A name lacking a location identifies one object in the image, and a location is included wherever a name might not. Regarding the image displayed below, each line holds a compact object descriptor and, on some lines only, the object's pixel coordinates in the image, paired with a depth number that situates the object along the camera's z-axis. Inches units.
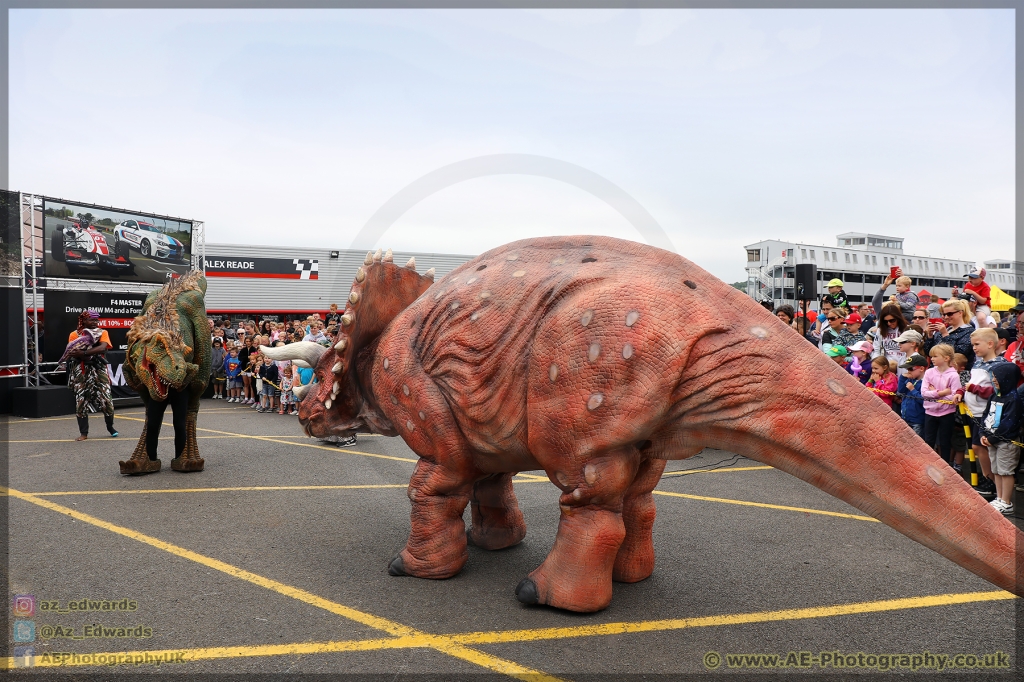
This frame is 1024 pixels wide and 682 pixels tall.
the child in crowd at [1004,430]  212.4
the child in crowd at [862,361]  294.7
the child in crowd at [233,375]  543.5
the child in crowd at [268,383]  489.1
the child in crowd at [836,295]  372.2
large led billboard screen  504.1
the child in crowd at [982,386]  224.4
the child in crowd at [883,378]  272.5
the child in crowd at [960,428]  248.1
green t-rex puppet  260.7
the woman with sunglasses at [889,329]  292.5
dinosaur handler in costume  332.2
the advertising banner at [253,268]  891.4
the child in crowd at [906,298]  345.4
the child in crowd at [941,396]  236.8
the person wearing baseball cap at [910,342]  264.5
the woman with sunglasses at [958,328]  257.6
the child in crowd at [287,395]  456.8
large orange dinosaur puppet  111.0
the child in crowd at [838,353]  313.6
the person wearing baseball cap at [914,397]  251.8
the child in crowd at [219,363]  549.6
